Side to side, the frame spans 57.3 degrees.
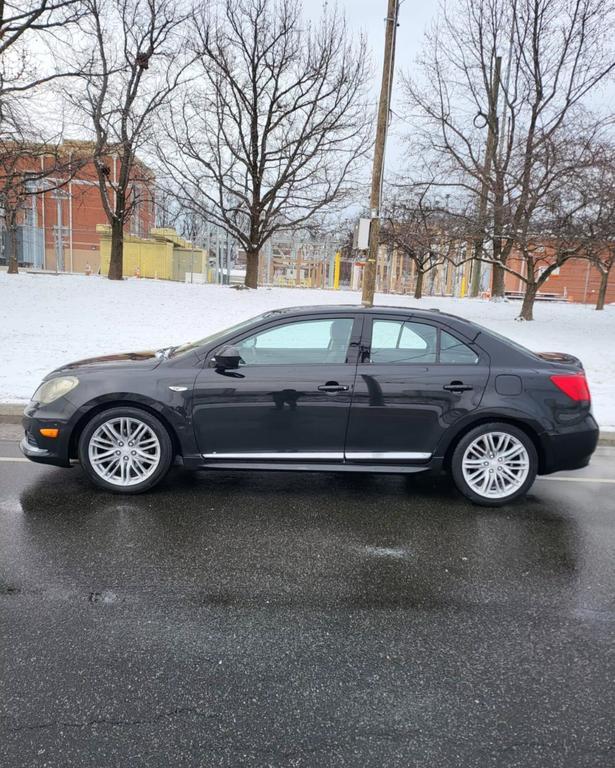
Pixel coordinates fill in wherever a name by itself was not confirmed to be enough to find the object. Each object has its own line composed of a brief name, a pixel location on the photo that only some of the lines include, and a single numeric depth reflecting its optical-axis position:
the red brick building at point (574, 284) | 48.03
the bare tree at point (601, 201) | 13.32
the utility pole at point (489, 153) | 17.64
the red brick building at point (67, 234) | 40.78
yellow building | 35.72
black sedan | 4.49
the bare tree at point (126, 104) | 22.48
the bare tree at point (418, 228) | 18.94
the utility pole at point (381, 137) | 10.11
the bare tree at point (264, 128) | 23.19
